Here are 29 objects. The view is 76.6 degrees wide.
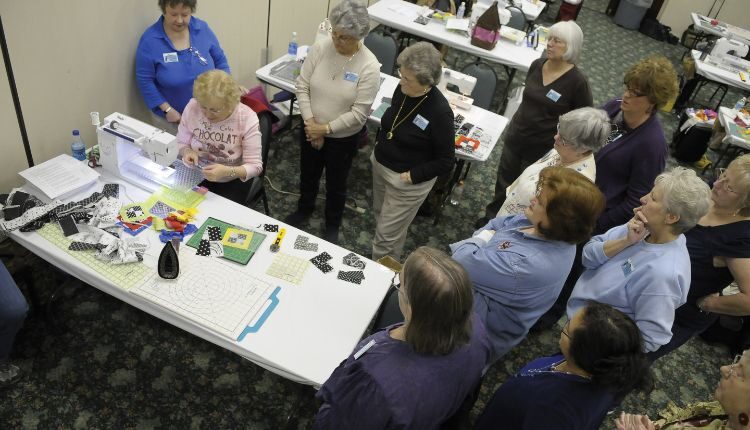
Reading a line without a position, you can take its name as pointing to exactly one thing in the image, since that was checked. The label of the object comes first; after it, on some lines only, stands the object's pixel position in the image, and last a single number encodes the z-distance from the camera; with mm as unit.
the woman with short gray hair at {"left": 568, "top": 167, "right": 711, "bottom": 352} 1806
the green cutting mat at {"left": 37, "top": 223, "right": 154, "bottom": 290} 1927
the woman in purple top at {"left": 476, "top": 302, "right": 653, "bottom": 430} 1371
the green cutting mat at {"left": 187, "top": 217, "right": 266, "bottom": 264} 2113
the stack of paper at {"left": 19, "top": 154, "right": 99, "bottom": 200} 2211
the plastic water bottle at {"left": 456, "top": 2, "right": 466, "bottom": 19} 5254
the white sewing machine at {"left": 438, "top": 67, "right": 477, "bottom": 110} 3814
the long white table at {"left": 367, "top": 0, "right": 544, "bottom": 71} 4859
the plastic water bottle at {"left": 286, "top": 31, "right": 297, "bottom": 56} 3936
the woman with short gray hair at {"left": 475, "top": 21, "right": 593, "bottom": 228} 3018
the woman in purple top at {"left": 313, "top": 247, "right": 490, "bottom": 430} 1287
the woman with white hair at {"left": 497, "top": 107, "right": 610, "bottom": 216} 2273
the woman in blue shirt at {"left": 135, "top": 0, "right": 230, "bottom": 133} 2754
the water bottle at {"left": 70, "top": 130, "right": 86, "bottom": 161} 2395
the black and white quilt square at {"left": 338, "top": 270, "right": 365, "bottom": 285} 2135
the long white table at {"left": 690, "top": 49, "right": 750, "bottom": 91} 5750
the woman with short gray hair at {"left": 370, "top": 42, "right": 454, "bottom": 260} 2334
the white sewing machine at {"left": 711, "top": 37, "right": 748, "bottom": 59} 5910
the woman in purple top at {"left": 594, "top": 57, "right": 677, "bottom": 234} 2395
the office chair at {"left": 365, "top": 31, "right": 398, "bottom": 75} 4531
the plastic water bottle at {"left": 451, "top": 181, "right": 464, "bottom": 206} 4163
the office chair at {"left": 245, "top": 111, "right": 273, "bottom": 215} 2857
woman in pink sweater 2352
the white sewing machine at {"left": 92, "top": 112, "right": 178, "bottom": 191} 2211
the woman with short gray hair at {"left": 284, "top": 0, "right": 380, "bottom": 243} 2551
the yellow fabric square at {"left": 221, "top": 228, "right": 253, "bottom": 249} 2172
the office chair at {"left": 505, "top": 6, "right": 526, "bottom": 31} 5793
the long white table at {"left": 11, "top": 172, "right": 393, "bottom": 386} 1791
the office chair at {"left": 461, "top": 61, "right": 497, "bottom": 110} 4164
